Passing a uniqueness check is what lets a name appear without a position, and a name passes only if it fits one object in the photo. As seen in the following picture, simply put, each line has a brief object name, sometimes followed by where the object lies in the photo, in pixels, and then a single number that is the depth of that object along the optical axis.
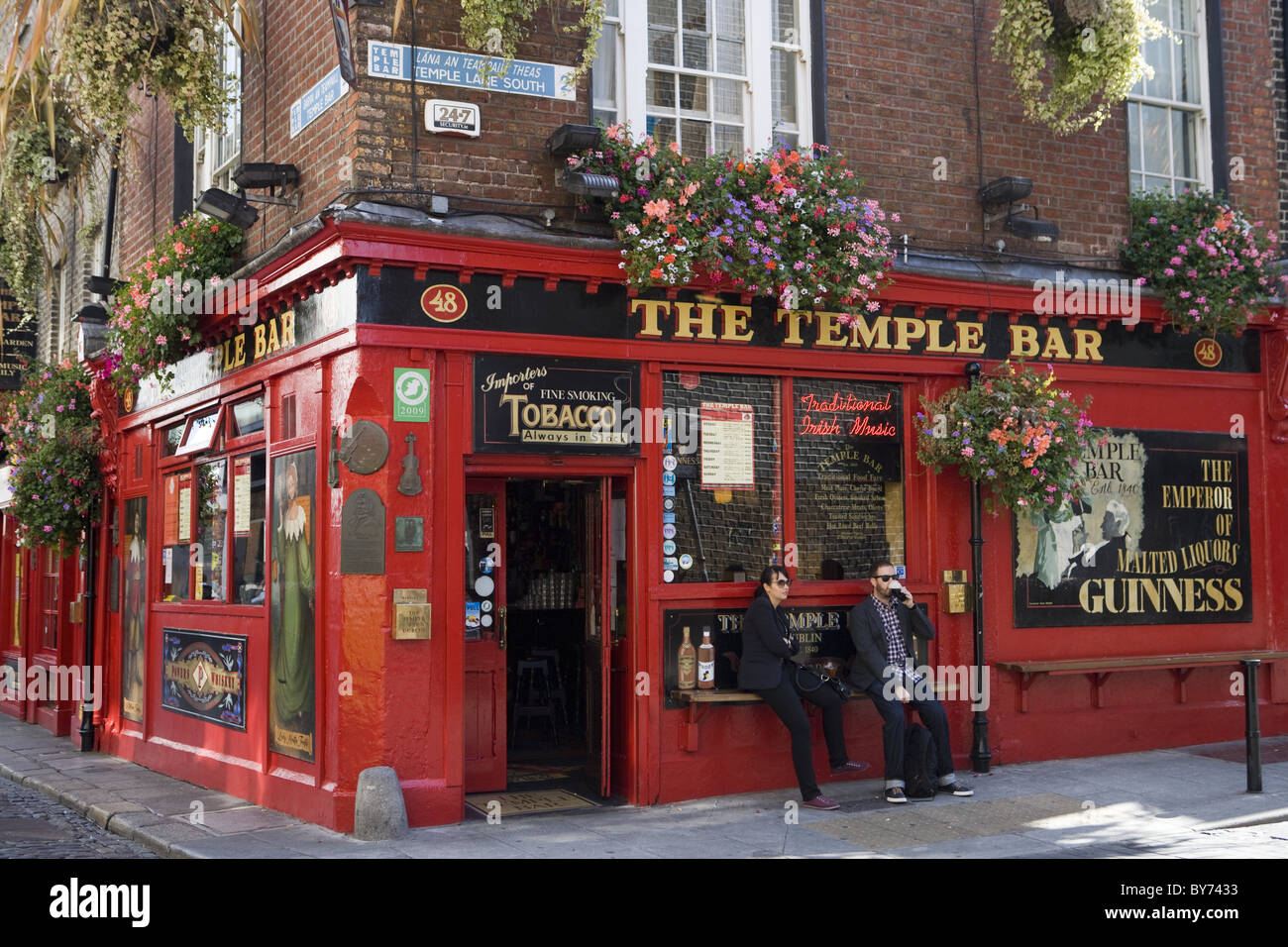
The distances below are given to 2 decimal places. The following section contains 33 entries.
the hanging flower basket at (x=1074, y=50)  10.01
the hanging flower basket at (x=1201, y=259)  11.11
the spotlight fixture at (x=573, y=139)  8.97
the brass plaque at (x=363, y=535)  8.56
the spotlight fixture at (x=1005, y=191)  10.54
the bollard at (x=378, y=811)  8.16
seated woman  9.20
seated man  9.38
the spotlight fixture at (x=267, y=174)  9.66
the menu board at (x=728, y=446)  9.74
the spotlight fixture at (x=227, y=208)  10.12
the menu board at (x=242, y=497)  10.63
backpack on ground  9.33
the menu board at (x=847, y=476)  10.13
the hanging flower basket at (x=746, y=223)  9.05
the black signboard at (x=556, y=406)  8.97
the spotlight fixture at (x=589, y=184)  8.99
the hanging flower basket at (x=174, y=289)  10.82
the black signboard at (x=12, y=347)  16.55
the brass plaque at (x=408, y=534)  8.65
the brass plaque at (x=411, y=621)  8.55
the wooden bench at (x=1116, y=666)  10.54
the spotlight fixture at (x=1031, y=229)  10.70
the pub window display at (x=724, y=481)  9.63
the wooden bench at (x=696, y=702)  9.30
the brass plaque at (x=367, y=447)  8.59
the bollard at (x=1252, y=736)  9.20
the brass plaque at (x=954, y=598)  10.44
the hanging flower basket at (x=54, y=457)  13.73
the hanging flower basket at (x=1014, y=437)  9.92
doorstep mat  9.16
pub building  8.69
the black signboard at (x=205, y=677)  10.52
